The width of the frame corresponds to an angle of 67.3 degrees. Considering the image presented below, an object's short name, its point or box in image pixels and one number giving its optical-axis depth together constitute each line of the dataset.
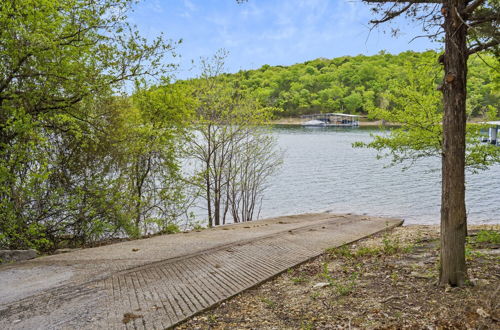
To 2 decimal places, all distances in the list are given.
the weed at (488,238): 6.79
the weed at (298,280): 6.22
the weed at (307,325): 4.23
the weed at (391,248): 7.52
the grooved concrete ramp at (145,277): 4.71
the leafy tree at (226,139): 16.58
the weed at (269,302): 5.20
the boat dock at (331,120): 109.81
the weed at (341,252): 7.79
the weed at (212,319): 4.70
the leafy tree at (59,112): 7.57
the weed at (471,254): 5.95
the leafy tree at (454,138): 4.48
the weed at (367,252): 7.69
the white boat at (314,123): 108.81
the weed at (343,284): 5.23
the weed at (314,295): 5.31
